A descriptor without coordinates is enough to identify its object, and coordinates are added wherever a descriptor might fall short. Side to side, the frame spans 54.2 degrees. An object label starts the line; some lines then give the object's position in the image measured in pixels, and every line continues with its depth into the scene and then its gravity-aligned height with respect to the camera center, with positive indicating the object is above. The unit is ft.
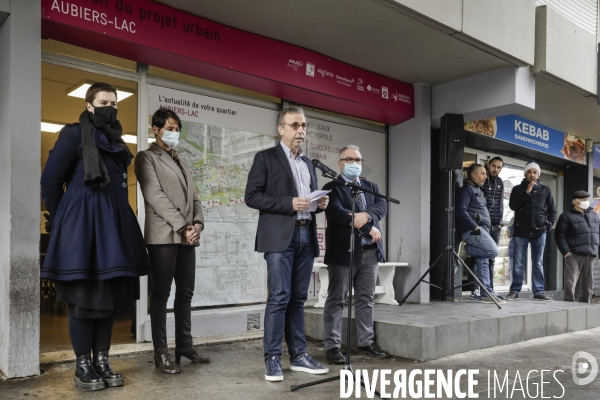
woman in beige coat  14.03 -0.63
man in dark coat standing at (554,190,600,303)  30.14 -1.87
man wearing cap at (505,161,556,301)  29.25 -0.99
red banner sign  15.89 +4.82
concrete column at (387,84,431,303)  26.53 +0.43
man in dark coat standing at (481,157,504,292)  28.07 +0.53
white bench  24.98 -3.44
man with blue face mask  16.43 -1.39
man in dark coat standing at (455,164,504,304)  26.05 -0.70
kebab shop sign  30.71 +4.13
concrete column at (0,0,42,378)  13.75 +0.28
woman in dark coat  12.21 -0.63
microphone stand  13.06 -2.25
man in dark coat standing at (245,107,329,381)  13.78 -0.71
